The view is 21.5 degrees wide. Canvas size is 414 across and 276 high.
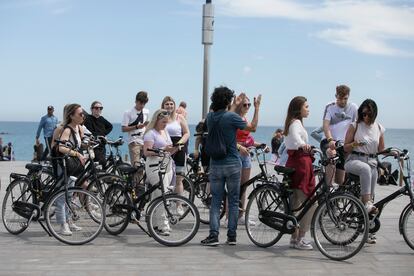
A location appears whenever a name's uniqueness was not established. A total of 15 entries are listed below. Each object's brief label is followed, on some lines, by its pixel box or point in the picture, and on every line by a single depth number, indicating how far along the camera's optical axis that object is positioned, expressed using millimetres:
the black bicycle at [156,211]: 12041
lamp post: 21121
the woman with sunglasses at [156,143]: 12728
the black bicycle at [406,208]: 11325
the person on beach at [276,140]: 36368
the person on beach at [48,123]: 26244
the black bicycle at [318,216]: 11014
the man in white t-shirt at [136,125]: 16811
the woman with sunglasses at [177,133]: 14650
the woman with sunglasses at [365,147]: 12190
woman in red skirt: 11713
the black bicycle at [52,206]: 12119
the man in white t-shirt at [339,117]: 14053
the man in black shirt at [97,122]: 16847
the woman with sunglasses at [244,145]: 13587
